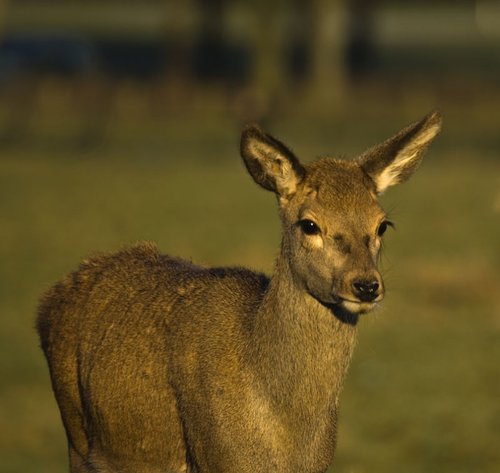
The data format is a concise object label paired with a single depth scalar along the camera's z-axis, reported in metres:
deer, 15.88
